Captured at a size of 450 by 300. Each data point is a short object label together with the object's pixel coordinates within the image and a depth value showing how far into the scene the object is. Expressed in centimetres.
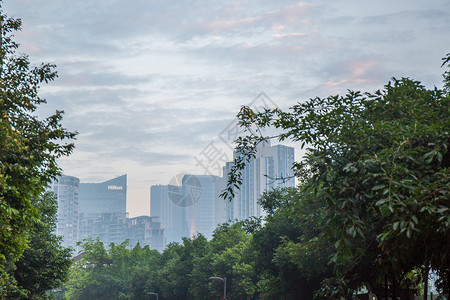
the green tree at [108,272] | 8325
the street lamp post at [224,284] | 4956
